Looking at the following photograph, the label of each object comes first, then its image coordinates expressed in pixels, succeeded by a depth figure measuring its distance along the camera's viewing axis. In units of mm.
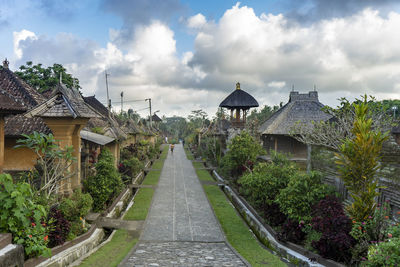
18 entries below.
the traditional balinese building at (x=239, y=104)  24747
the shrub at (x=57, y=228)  7215
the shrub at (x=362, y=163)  7348
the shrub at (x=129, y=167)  17859
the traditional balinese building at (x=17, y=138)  12078
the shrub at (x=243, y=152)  17047
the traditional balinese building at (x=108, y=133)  16250
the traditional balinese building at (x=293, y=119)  21141
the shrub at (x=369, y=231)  6594
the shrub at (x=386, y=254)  5246
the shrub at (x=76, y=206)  8477
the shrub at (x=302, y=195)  8788
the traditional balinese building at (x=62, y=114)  10016
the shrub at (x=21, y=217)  5453
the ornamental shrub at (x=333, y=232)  6793
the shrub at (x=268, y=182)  11117
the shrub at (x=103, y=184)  11477
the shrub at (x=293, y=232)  8539
